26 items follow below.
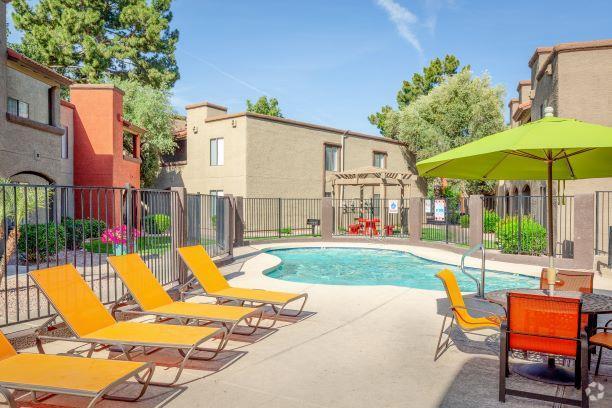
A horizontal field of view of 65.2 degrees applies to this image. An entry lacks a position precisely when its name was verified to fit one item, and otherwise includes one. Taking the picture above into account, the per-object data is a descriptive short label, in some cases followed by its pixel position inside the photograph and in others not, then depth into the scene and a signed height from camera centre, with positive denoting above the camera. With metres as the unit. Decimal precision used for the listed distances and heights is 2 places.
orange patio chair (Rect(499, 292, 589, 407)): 4.16 -1.20
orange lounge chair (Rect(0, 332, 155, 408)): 3.44 -1.36
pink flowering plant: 8.54 -0.70
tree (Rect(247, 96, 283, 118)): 58.06 +11.37
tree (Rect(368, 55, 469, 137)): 50.66 +13.19
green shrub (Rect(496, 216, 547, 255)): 14.87 -1.21
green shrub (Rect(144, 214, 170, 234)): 9.05 -0.46
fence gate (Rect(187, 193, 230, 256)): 11.24 -0.60
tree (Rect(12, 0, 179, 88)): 36.75 +13.05
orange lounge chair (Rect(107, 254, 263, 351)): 5.85 -1.38
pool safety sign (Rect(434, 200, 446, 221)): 20.41 -0.42
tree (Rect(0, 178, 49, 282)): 8.62 -0.16
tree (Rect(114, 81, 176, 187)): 29.31 +4.83
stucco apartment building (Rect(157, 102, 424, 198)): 26.20 +2.64
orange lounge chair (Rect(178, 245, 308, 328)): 6.94 -1.39
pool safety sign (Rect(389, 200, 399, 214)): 22.58 -0.32
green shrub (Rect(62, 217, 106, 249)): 15.98 -1.15
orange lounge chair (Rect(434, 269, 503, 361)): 5.23 -1.33
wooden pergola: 23.31 +1.14
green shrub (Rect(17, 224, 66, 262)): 12.29 -1.17
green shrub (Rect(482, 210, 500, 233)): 23.80 -1.14
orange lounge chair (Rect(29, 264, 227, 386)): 4.72 -1.38
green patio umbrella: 4.79 +0.54
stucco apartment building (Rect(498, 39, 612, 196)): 16.14 +3.88
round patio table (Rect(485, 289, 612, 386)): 4.72 -1.77
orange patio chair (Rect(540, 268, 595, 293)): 6.20 -1.08
